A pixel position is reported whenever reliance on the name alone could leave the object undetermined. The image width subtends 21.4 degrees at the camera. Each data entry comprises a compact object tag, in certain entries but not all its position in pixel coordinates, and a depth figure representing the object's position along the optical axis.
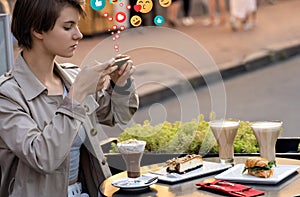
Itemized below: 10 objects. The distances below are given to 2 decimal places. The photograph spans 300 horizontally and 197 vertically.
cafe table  3.72
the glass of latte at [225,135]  4.19
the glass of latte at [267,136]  4.11
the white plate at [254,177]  3.83
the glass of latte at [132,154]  3.81
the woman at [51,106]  3.65
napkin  3.67
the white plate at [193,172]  3.99
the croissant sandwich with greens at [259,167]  3.88
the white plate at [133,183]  3.79
